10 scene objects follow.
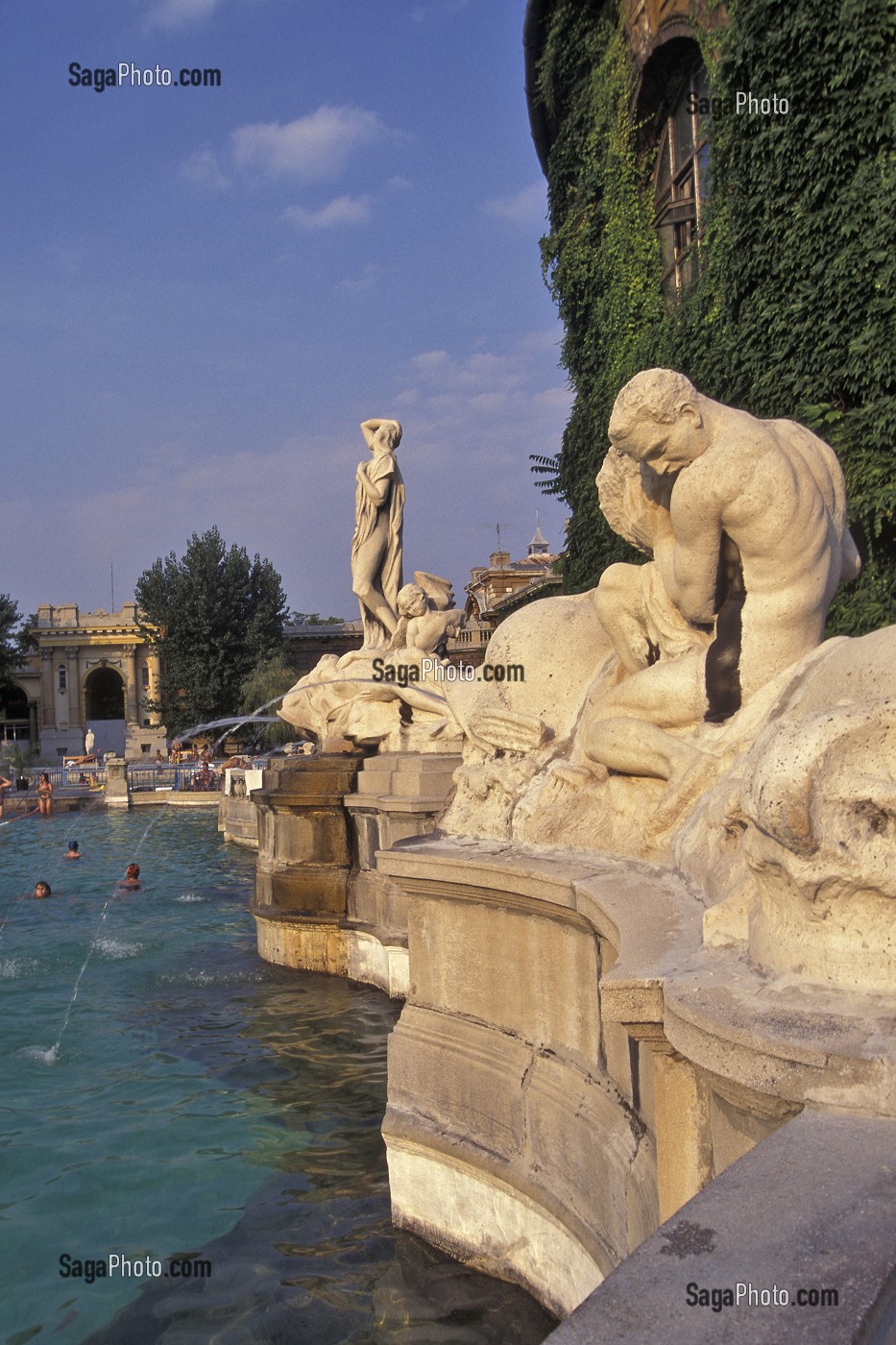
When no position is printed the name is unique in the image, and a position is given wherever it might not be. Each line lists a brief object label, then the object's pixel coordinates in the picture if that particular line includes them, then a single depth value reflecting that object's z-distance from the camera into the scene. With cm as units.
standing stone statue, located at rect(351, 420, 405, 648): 1147
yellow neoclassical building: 6091
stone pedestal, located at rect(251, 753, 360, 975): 824
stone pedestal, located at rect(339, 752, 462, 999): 754
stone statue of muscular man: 339
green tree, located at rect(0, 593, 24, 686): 4897
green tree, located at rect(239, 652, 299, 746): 4100
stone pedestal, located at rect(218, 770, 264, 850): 1747
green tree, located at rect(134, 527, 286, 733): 4356
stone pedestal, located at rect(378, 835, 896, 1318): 178
